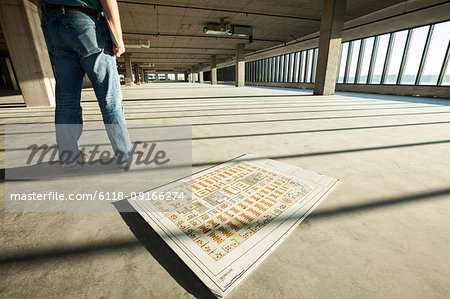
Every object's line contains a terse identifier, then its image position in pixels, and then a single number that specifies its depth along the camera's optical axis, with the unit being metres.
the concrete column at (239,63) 12.70
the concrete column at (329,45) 5.87
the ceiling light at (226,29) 8.33
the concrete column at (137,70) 23.58
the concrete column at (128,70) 15.86
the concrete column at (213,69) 17.98
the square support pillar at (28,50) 3.84
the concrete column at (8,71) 15.32
